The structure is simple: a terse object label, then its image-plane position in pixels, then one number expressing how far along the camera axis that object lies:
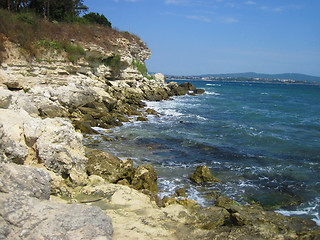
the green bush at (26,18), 20.70
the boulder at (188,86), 54.26
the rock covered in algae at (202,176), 9.21
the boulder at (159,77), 46.02
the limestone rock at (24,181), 4.14
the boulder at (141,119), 19.21
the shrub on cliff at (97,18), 34.23
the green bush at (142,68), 35.15
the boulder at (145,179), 7.94
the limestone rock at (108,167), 7.67
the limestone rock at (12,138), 5.56
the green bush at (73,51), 21.83
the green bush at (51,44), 20.31
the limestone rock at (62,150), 6.41
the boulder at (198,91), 51.26
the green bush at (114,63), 27.28
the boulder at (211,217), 5.64
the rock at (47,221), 3.59
